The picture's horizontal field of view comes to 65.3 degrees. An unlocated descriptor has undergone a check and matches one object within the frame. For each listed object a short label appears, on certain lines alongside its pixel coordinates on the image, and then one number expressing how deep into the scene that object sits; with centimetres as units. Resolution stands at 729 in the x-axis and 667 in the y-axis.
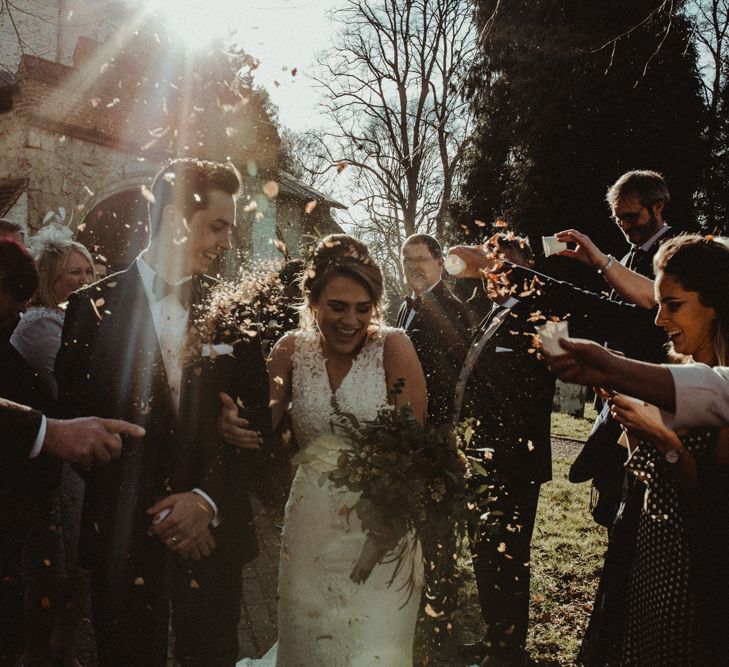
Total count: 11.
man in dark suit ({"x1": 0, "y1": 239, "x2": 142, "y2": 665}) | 229
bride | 294
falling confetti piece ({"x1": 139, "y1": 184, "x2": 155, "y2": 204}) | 295
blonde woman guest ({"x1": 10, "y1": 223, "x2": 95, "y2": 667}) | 337
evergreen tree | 1677
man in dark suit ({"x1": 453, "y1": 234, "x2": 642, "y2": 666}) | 377
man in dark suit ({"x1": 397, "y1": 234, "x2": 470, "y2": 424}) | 466
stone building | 1144
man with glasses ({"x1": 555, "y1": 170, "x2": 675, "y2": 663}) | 271
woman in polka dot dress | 208
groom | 266
